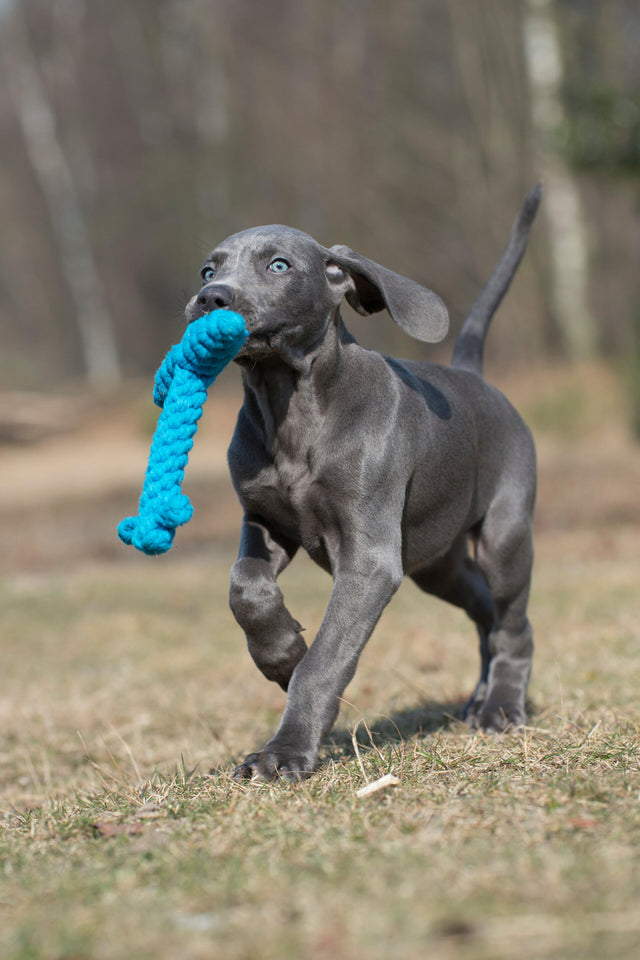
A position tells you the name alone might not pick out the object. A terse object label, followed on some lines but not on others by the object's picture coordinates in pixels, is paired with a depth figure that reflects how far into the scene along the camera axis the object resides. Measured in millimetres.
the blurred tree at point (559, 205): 16188
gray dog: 3342
